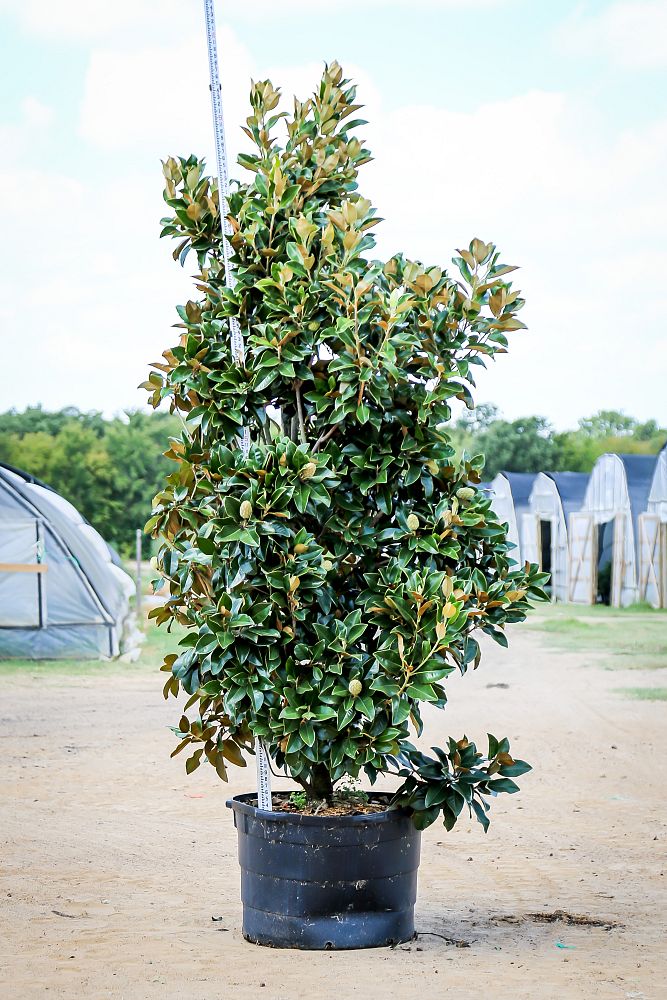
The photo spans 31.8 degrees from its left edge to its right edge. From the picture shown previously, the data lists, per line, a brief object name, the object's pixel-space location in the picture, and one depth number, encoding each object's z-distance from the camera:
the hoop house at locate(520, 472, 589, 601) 28.17
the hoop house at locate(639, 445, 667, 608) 23.44
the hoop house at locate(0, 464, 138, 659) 15.26
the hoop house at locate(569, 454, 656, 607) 24.80
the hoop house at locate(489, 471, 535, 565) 31.54
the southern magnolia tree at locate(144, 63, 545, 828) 4.42
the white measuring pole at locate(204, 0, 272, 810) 4.76
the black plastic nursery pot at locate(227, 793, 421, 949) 4.43
